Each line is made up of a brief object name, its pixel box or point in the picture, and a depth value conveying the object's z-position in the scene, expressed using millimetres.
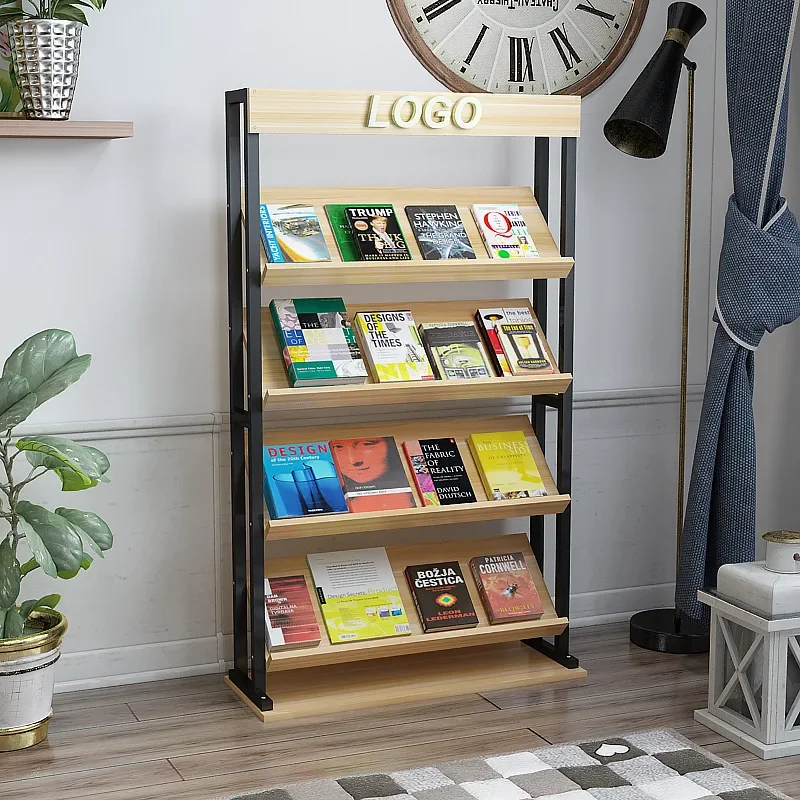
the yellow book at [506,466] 3154
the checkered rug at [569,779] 2471
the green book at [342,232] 2943
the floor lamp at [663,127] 3113
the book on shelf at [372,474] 3021
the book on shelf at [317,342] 2889
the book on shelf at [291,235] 2838
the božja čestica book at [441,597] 3100
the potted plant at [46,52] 2643
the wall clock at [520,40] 3205
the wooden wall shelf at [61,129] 2711
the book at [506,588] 3174
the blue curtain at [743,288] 3080
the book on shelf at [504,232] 3062
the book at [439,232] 3000
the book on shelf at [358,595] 3023
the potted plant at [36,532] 2562
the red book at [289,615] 2928
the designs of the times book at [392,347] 2975
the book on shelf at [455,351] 3049
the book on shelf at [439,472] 3094
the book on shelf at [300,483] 2932
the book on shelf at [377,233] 2936
